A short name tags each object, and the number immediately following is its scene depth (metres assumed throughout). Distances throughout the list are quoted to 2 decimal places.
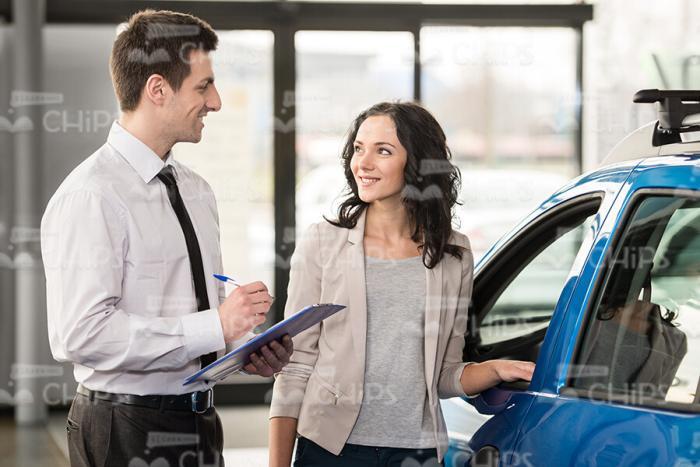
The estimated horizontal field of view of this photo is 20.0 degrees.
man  3.57
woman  3.82
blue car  3.41
